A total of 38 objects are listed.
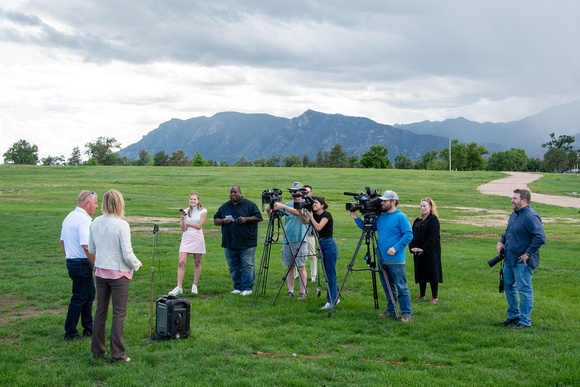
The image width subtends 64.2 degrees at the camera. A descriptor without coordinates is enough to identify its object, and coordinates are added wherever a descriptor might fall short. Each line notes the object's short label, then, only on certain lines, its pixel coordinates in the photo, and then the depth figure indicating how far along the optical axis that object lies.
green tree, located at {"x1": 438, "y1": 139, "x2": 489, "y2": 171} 129.00
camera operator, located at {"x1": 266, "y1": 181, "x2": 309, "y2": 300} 9.97
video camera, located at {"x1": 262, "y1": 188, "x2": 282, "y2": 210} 9.12
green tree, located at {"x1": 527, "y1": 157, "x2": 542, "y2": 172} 157.38
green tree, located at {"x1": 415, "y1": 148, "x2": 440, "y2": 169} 171.14
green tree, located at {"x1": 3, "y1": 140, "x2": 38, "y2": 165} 139.31
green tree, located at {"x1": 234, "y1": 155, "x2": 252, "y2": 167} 178.10
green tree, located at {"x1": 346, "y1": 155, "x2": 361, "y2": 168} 160.90
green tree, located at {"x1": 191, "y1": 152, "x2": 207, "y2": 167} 123.88
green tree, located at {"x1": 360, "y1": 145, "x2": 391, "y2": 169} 130.00
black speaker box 7.22
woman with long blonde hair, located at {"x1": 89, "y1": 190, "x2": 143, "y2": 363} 6.24
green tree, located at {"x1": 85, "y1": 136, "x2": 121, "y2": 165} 143.50
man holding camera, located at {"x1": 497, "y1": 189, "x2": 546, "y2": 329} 7.73
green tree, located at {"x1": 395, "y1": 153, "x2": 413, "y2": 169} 168.75
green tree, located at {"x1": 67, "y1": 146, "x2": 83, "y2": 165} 157.50
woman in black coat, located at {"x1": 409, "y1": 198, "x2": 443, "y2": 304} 9.80
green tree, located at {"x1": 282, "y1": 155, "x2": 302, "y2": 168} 171.38
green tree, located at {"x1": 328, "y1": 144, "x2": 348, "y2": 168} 163.50
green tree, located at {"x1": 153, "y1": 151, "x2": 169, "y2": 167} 149.62
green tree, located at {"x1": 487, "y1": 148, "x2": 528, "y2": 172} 150.07
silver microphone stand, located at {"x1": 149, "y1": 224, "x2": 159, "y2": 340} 7.31
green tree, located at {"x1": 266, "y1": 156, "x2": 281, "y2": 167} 173.95
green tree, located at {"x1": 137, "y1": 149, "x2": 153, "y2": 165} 161.16
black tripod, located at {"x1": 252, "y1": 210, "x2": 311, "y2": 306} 9.42
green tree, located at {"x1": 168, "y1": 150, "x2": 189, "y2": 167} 150.25
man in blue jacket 8.29
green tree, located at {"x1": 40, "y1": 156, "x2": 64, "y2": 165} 146.51
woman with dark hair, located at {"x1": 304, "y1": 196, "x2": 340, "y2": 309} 9.53
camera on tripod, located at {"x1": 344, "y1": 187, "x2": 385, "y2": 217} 8.37
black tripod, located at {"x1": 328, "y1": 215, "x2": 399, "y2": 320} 8.43
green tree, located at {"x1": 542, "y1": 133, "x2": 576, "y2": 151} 161.25
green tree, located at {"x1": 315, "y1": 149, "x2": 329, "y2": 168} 181.75
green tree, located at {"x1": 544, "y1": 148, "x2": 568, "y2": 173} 143.38
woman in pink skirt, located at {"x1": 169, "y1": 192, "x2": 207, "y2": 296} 10.23
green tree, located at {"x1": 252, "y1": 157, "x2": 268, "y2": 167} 172.75
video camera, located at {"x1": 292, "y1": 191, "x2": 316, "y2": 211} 8.91
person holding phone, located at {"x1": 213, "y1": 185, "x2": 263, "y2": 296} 10.30
